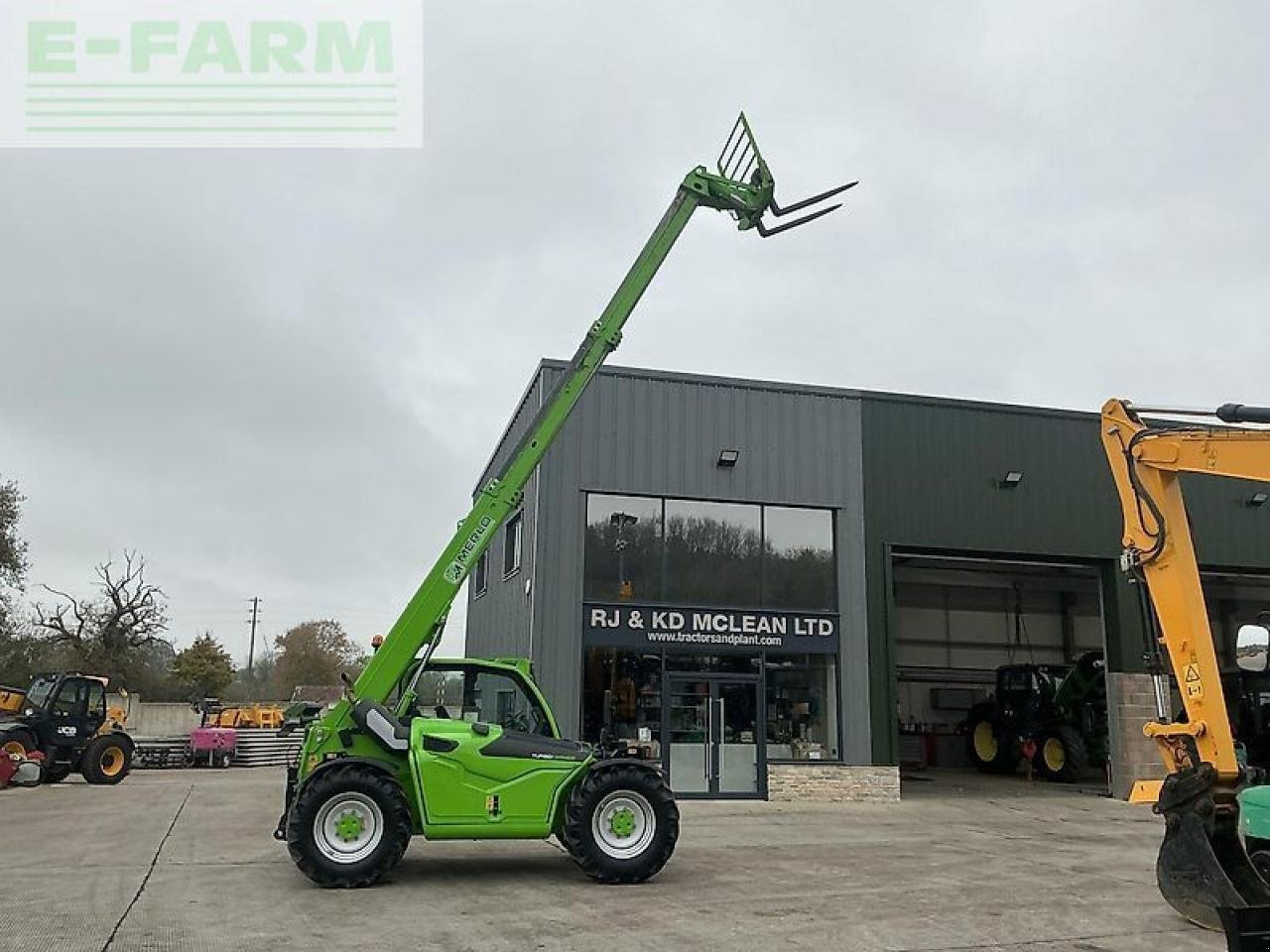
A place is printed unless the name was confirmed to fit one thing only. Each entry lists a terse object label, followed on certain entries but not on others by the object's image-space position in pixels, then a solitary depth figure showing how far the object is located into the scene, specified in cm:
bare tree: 4519
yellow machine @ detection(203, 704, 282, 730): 2994
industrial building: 1720
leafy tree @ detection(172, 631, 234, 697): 4918
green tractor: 2284
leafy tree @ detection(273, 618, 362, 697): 6172
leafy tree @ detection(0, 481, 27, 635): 3641
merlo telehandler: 899
